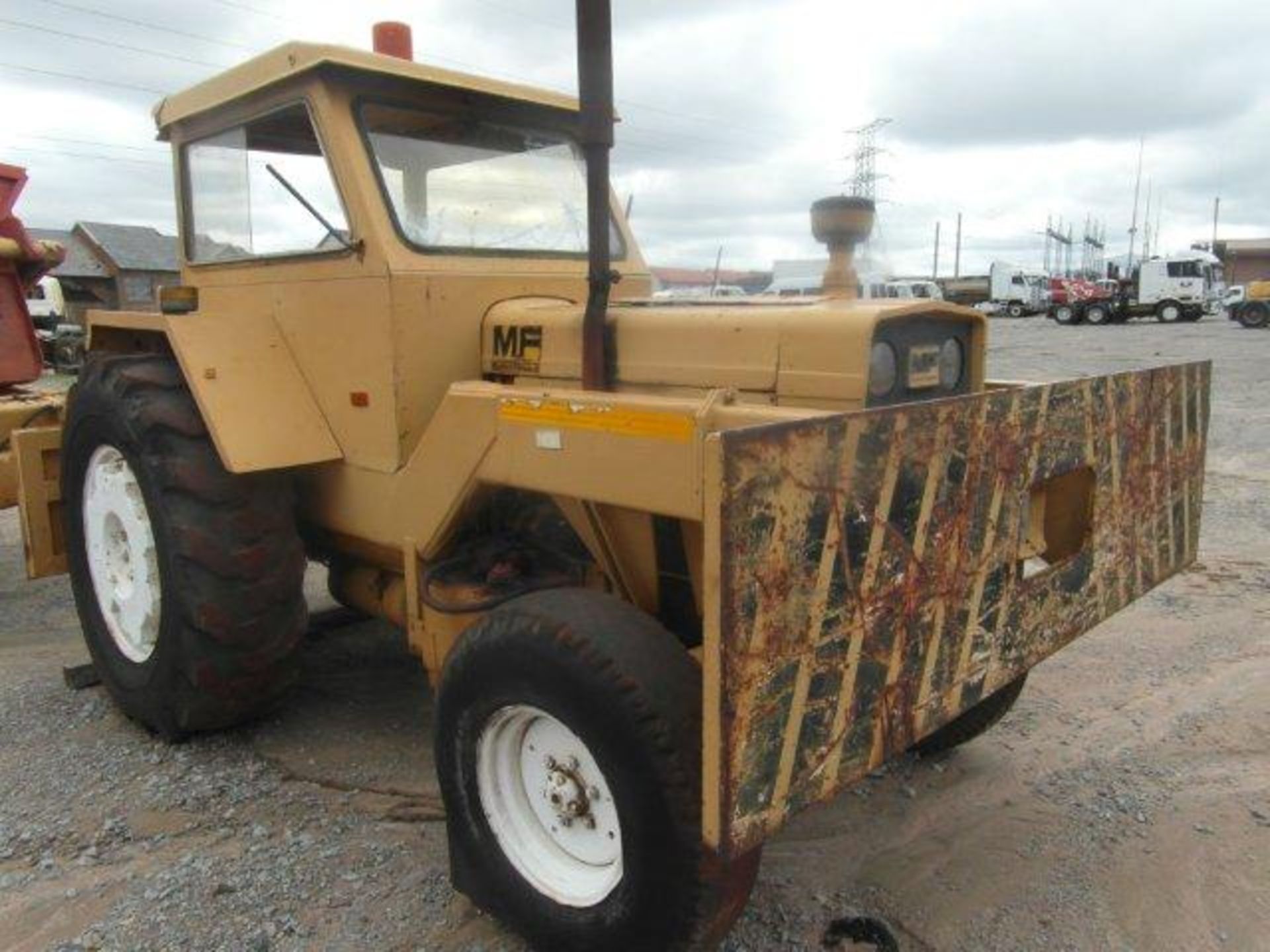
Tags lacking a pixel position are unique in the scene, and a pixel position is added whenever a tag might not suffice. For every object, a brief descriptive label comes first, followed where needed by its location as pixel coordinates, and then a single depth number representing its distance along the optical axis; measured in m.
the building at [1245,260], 58.09
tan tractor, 2.15
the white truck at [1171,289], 35.91
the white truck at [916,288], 28.89
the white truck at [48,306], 27.06
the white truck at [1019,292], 48.91
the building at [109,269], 36.44
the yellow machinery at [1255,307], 31.41
